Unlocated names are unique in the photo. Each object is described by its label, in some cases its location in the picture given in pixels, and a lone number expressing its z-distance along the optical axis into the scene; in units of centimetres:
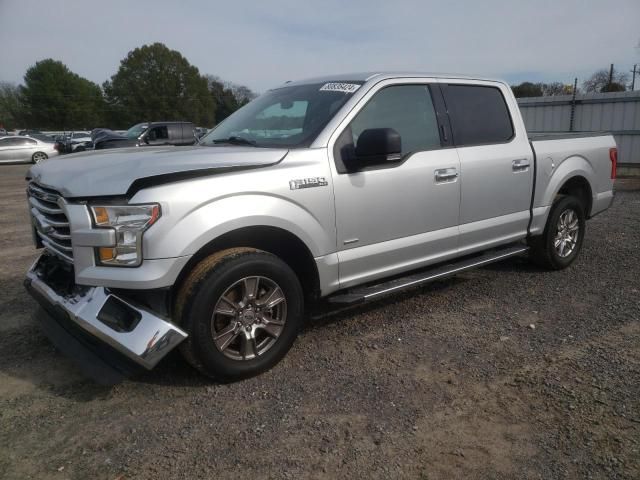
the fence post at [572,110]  1496
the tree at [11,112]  7681
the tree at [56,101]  7675
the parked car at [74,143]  2370
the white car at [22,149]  2308
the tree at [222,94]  7811
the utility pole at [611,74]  4305
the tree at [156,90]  7825
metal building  1392
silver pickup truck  269
